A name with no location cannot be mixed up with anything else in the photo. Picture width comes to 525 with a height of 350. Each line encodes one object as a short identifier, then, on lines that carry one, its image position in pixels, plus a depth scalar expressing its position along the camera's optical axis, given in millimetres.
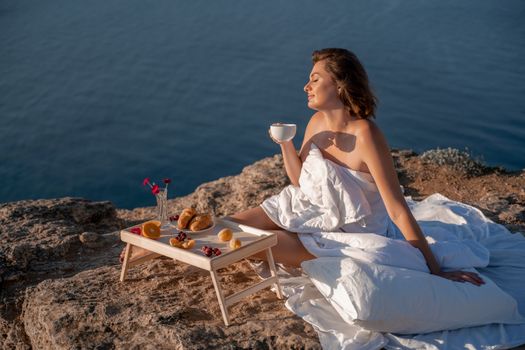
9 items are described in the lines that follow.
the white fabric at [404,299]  2732
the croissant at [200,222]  3184
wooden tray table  2846
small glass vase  3307
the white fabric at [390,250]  2949
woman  3035
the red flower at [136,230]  3203
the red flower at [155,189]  3262
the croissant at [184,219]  3211
